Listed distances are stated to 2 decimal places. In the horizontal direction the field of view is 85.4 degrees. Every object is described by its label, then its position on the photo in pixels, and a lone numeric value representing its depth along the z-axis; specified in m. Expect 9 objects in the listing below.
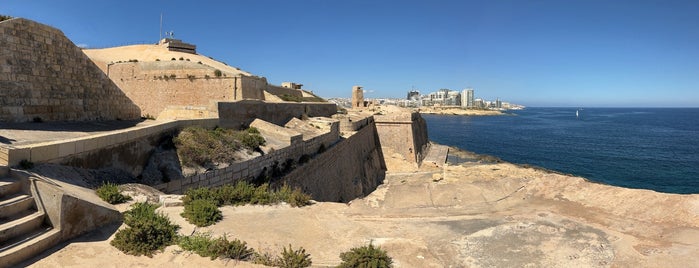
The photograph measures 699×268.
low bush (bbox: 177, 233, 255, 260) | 4.74
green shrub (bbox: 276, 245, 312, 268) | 4.52
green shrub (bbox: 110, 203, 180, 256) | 4.73
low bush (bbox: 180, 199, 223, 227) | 5.81
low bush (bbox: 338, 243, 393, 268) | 4.46
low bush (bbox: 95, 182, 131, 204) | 6.08
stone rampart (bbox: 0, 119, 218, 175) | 5.64
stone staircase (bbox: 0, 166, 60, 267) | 4.15
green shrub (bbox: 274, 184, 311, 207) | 7.04
